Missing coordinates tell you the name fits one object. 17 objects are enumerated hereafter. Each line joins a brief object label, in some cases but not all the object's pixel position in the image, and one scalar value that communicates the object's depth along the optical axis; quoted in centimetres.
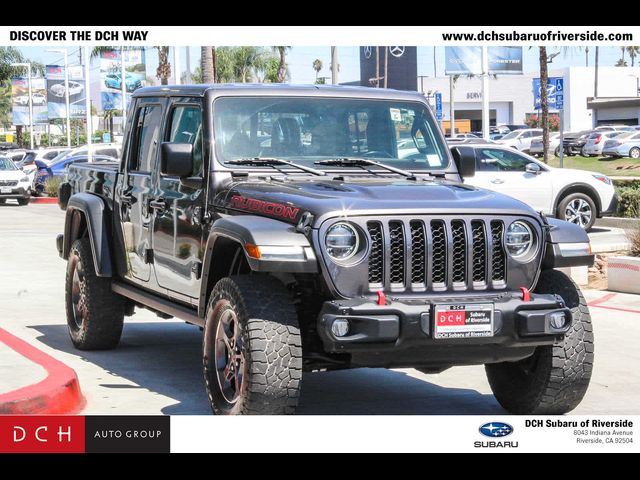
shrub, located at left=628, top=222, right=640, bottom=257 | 1469
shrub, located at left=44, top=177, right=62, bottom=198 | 3806
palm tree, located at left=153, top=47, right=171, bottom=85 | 5556
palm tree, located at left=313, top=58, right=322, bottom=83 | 13662
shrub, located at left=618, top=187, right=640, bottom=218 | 2336
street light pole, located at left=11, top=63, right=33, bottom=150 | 7524
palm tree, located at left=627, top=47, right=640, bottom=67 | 14650
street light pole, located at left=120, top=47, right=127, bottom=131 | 5220
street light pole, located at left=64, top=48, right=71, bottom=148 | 6347
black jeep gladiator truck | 649
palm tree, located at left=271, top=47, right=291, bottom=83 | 8169
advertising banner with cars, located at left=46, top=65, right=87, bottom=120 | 6962
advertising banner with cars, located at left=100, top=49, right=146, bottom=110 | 5762
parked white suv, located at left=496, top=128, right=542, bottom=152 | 6844
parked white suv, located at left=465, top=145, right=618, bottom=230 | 2147
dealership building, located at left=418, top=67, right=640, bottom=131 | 10088
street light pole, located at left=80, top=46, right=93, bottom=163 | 4444
